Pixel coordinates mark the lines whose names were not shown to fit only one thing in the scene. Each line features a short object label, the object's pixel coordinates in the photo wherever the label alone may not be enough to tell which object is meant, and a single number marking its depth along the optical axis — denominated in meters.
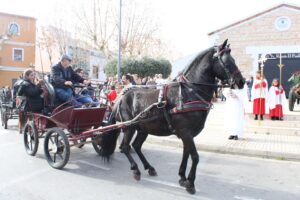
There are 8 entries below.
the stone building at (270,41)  20.88
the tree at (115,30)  30.89
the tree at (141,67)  27.39
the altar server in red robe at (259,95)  11.73
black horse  5.05
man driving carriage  6.88
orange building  39.06
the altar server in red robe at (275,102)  11.70
